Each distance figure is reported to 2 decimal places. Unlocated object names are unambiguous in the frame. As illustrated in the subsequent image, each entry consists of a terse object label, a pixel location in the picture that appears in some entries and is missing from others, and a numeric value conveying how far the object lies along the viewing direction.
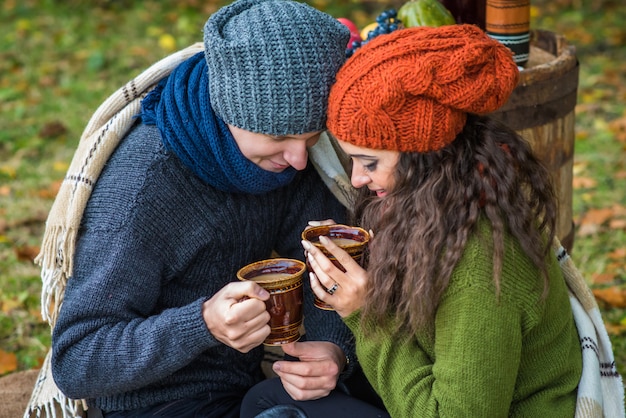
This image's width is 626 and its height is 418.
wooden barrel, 2.71
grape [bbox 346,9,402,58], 2.65
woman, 1.84
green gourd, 2.80
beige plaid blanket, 2.14
